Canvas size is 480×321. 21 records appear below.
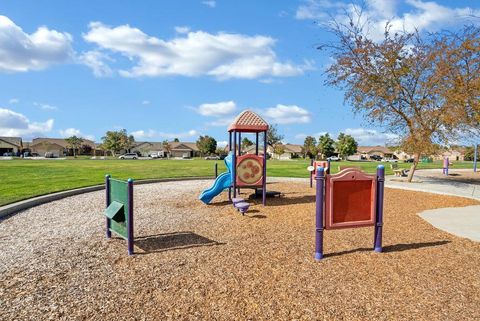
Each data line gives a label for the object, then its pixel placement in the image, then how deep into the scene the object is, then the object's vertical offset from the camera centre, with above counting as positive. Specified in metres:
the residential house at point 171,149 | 121.94 +0.07
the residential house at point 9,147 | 97.66 +0.50
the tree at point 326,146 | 109.25 +1.18
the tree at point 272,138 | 112.75 +3.78
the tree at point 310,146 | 112.75 +1.19
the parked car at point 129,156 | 82.94 -1.67
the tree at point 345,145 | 106.44 +1.45
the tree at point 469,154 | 87.76 -0.99
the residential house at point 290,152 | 118.26 -0.82
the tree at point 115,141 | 105.50 +2.46
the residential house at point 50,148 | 106.31 +0.27
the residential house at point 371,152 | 135.34 -0.86
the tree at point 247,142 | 120.75 +2.45
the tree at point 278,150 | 97.12 -0.12
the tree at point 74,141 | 108.88 +2.47
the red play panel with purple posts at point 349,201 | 5.66 -0.88
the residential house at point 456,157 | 117.34 -2.37
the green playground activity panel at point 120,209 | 5.78 -1.06
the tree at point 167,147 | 120.30 +0.77
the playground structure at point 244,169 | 10.61 -0.60
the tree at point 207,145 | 111.00 +1.39
